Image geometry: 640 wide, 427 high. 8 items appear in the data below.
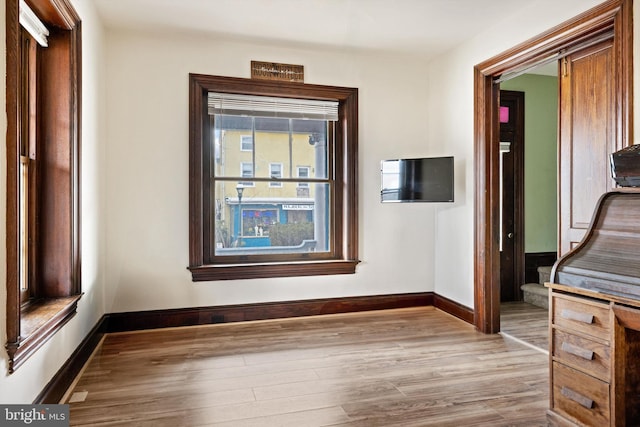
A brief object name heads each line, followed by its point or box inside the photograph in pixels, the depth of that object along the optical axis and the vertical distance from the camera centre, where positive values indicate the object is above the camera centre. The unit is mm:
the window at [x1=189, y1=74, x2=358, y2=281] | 4004 +302
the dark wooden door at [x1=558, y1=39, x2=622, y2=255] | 2924 +531
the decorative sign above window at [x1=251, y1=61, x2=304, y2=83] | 4082 +1349
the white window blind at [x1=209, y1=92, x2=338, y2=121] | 4049 +1016
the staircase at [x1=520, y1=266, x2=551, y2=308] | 4750 -943
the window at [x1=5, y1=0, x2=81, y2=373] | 2480 +318
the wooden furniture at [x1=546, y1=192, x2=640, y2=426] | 1837 -529
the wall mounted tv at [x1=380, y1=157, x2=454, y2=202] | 3961 +282
